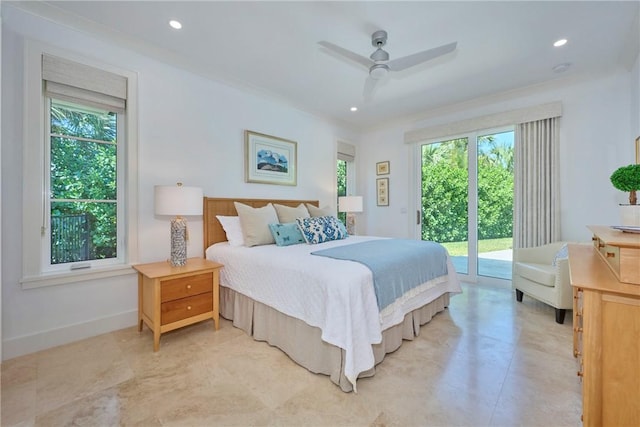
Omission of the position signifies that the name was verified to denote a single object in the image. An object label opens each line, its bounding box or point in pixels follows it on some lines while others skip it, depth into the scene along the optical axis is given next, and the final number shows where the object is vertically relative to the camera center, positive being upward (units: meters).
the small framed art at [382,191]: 4.97 +0.40
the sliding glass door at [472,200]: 3.82 +0.20
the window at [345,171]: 5.00 +0.81
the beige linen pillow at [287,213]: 3.29 -0.01
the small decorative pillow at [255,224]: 2.86 -0.12
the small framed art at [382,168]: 4.97 +0.84
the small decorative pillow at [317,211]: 3.74 +0.03
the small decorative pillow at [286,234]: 2.88 -0.23
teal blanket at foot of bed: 1.94 -0.41
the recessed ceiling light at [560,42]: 2.51 +1.62
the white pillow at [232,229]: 2.93 -0.18
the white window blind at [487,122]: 3.37 +1.29
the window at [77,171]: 2.12 +0.37
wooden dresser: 1.02 -0.52
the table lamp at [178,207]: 2.42 +0.05
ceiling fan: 2.07 +1.26
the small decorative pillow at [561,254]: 2.74 -0.43
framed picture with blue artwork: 3.55 +0.76
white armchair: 2.61 -0.67
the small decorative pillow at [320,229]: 3.01 -0.19
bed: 1.67 -0.72
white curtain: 3.33 +0.37
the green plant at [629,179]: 1.59 +0.21
